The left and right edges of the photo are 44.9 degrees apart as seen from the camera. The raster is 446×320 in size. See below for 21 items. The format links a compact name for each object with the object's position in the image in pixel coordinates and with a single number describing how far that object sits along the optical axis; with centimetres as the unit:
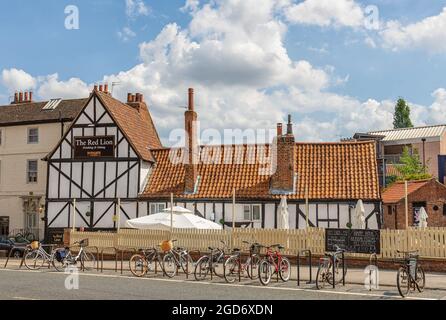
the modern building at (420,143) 5912
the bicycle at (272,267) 1562
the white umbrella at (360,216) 2289
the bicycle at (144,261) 1780
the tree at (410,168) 4847
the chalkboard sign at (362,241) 1962
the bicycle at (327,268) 1496
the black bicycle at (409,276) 1376
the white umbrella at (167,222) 2203
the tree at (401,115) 7925
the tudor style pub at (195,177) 2714
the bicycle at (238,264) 1664
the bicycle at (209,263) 1706
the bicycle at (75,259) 1953
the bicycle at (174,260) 1801
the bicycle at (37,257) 2020
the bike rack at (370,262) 1778
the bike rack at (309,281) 1564
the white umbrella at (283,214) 2448
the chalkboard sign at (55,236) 3014
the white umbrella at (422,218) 2364
